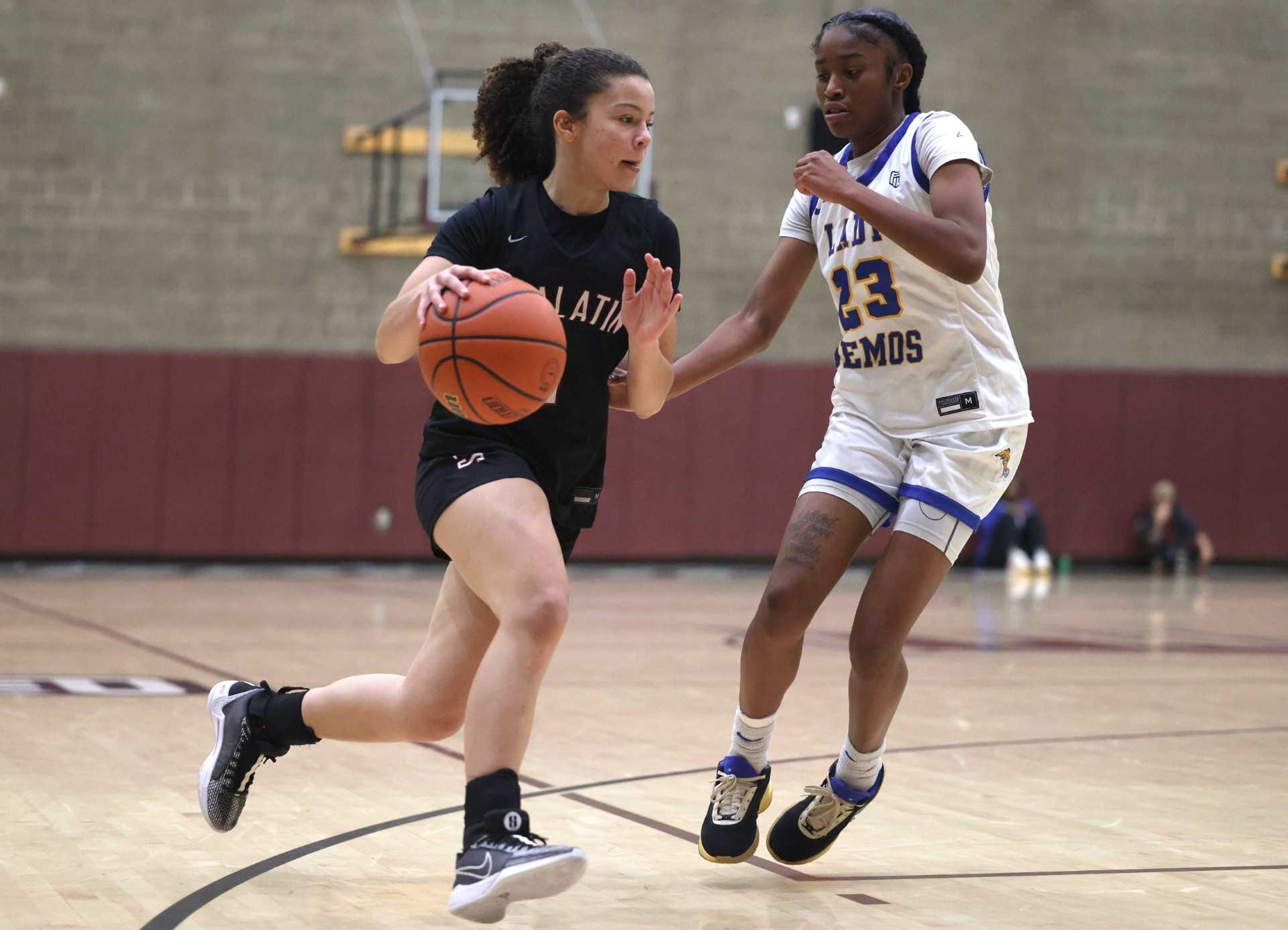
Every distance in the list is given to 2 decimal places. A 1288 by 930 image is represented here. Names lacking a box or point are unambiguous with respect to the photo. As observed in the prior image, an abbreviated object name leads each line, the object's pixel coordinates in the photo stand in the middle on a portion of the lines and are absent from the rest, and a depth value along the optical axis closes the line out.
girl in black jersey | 5.89
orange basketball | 5.96
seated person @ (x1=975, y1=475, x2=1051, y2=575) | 31.70
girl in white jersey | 6.97
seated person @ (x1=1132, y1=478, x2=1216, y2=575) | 32.62
